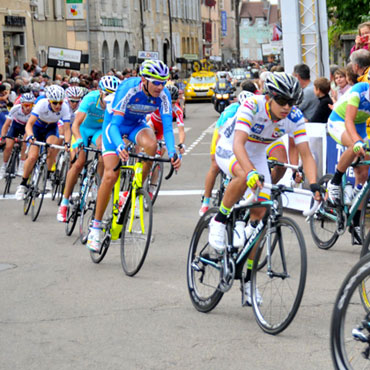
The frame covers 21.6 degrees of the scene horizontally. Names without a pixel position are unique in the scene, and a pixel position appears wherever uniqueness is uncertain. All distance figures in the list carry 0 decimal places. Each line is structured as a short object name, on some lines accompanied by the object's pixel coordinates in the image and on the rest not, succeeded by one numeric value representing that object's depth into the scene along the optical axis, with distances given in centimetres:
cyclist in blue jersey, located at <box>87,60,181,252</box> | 876
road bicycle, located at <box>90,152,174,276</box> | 832
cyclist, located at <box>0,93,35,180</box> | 1585
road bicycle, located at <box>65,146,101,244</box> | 1027
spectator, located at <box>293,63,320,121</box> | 1467
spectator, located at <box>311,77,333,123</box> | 1417
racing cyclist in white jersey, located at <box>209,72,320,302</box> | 655
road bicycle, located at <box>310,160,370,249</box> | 875
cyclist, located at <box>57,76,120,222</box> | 1114
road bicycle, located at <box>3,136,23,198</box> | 1558
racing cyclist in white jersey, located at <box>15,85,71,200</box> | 1306
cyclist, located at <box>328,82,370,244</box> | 875
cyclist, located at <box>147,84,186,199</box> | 1380
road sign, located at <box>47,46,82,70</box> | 3522
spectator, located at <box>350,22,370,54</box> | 1334
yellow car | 5459
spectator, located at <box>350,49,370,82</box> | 1073
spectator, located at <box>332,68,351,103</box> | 1338
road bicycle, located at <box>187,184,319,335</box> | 610
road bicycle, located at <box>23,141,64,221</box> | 1252
